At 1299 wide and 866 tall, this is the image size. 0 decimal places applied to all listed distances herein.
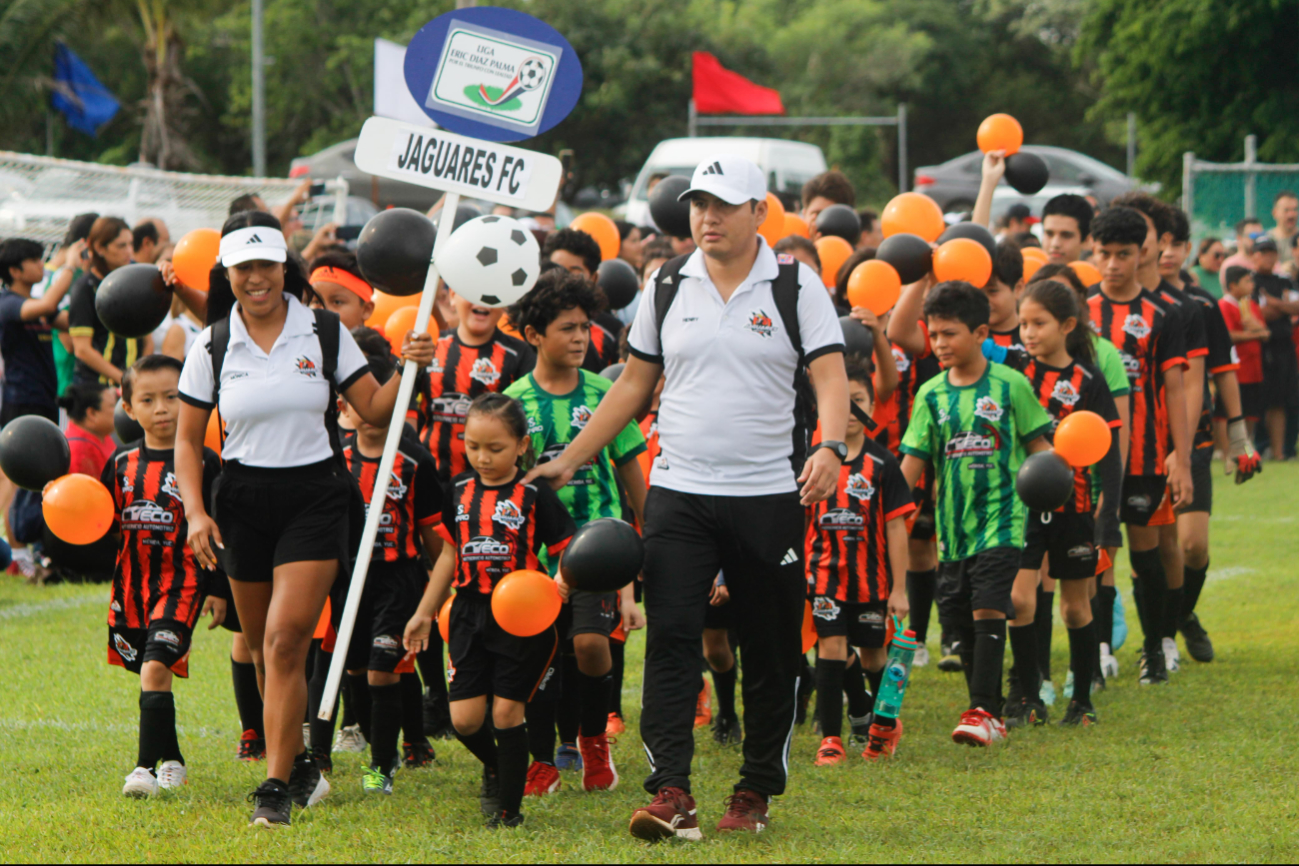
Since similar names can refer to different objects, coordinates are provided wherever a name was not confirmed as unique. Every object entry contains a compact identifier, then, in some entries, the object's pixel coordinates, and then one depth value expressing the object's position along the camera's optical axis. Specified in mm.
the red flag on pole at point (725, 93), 56594
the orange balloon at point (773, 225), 17125
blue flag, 68500
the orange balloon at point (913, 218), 16672
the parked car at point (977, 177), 57219
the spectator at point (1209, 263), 32531
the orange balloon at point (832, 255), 17219
